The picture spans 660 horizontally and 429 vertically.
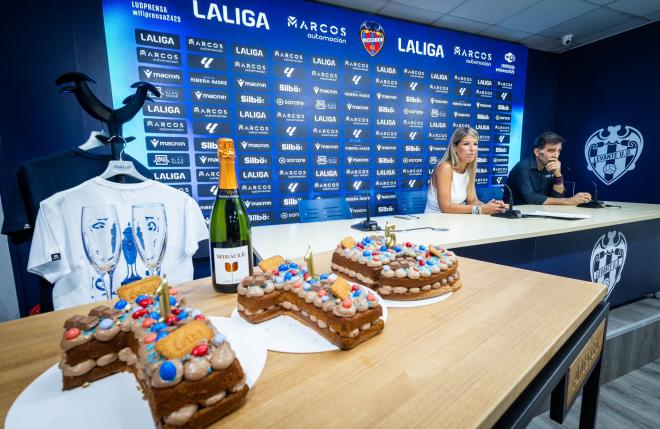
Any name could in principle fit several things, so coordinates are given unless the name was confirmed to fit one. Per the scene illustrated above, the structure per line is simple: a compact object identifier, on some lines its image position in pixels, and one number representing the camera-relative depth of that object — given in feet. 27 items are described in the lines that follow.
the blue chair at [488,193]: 11.98
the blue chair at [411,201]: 10.84
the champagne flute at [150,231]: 2.24
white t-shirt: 3.84
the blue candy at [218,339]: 1.53
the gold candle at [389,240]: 3.36
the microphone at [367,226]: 6.18
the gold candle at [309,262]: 2.45
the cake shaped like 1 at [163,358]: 1.31
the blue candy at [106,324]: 1.72
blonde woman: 8.46
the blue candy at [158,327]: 1.63
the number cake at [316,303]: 1.95
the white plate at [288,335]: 1.91
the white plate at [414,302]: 2.55
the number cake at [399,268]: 2.66
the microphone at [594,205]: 9.32
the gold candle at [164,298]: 1.68
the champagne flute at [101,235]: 2.11
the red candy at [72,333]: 1.62
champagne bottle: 2.73
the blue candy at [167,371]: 1.30
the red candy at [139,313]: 1.84
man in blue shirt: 10.18
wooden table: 1.40
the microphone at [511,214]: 7.39
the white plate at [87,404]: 1.30
